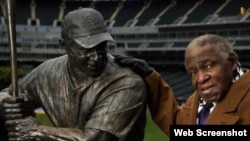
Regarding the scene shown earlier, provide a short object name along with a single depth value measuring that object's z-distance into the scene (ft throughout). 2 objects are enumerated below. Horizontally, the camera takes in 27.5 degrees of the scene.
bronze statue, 9.73
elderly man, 7.93
